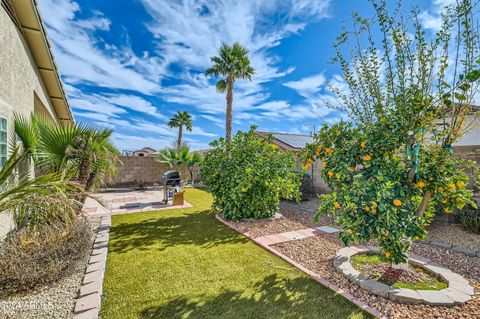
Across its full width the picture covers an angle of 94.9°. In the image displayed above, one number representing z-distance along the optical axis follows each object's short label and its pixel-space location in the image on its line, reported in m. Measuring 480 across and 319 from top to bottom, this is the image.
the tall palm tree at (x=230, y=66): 16.80
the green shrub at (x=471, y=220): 5.61
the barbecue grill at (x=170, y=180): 10.14
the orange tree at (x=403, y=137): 3.10
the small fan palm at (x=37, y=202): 3.04
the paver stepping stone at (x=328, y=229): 6.24
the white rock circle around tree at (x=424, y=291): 3.01
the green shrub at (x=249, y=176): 6.88
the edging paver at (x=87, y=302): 2.86
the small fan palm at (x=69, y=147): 5.11
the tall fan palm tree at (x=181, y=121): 31.89
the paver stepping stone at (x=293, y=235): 5.77
